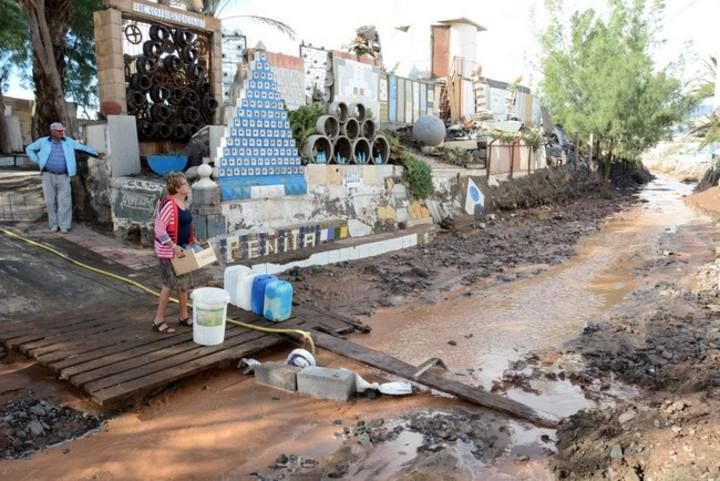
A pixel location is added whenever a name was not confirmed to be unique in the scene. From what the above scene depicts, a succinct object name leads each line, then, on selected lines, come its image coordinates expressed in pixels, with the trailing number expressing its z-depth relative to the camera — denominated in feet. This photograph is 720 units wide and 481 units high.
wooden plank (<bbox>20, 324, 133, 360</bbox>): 16.56
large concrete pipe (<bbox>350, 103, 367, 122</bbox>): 36.63
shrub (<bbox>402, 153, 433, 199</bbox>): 40.65
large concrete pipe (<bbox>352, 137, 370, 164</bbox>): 36.58
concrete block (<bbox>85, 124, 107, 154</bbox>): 29.17
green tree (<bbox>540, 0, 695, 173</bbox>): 77.36
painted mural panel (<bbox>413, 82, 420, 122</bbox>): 63.00
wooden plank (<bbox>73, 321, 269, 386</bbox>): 15.03
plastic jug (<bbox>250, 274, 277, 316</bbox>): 21.04
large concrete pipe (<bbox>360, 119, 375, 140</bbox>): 36.88
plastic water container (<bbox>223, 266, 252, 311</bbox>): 21.77
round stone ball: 54.34
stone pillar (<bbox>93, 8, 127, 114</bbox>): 28.81
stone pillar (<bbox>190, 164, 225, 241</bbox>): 26.16
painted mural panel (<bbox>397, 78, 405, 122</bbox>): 60.34
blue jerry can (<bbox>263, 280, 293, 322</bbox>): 20.53
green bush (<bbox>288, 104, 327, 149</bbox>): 35.12
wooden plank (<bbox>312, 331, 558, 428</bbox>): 14.85
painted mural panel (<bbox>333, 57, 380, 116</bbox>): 51.60
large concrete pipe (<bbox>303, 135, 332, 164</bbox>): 33.30
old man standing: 27.27
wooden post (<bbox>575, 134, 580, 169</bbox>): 81.92
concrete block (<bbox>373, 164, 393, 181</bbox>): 37.78
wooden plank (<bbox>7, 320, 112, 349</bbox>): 17.02
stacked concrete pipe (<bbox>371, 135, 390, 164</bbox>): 38.50
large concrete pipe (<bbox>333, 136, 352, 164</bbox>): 35.45
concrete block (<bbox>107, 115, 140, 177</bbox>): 28.48
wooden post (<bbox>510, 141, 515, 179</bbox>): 56.81
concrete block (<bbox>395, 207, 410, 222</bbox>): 39.78
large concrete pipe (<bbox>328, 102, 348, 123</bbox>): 34.99
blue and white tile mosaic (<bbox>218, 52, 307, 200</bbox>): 28.04
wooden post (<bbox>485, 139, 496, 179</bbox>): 52.17
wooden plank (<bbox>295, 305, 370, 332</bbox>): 21.86
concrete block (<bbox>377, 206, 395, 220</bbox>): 38.14
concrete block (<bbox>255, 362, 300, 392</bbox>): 16.11
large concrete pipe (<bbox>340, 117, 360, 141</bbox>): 36.04
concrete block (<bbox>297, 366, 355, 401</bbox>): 15.57
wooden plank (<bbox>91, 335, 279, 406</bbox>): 14.26
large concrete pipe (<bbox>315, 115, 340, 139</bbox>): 33.96
